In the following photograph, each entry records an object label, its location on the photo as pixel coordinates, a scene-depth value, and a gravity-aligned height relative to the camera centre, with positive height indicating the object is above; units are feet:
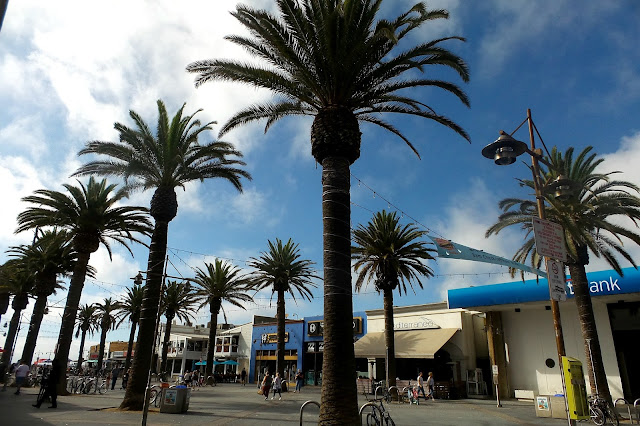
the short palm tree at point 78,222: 75.82 +22.94
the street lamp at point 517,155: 34.73 +16.19
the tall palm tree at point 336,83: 32.12 +25.01
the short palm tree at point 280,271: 116.46 +22.16
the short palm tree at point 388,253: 86.12 +20.70
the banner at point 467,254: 61.67 +14.79
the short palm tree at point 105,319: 184.75 +14.85
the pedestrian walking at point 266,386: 78.07 -5.38
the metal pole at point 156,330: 35.83 +2.44
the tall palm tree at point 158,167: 58.23 +27.11
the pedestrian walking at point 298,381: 108.37 -6.35
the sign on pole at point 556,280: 29.01 +5.22
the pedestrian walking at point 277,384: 79.16 -5.07
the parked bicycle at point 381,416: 33.06 -4.45
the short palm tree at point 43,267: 91.71 +18.36
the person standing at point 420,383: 79.66 -4.69
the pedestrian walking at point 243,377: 162.83 -8.13
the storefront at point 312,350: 151.64 +2.07
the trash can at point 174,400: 52.03 -5.42
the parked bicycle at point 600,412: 47.91 -5.76
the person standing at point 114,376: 105.91 -5.33
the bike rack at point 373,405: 33.25 -3.67
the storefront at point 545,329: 78.59 +5.93
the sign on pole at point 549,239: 29.73 +8.26
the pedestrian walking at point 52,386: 52.95 -3.99
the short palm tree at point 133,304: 154.81 +17.20
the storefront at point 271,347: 161.07 +3.05
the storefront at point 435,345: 97.04 +2.76
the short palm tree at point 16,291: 101.56 +15.14
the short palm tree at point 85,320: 197.33 +15.34
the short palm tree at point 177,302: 144.77 +17.29
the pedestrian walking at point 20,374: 71.00 -3.44
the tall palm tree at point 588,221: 62.28 +20.52
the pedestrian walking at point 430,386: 83.97 -5.46
